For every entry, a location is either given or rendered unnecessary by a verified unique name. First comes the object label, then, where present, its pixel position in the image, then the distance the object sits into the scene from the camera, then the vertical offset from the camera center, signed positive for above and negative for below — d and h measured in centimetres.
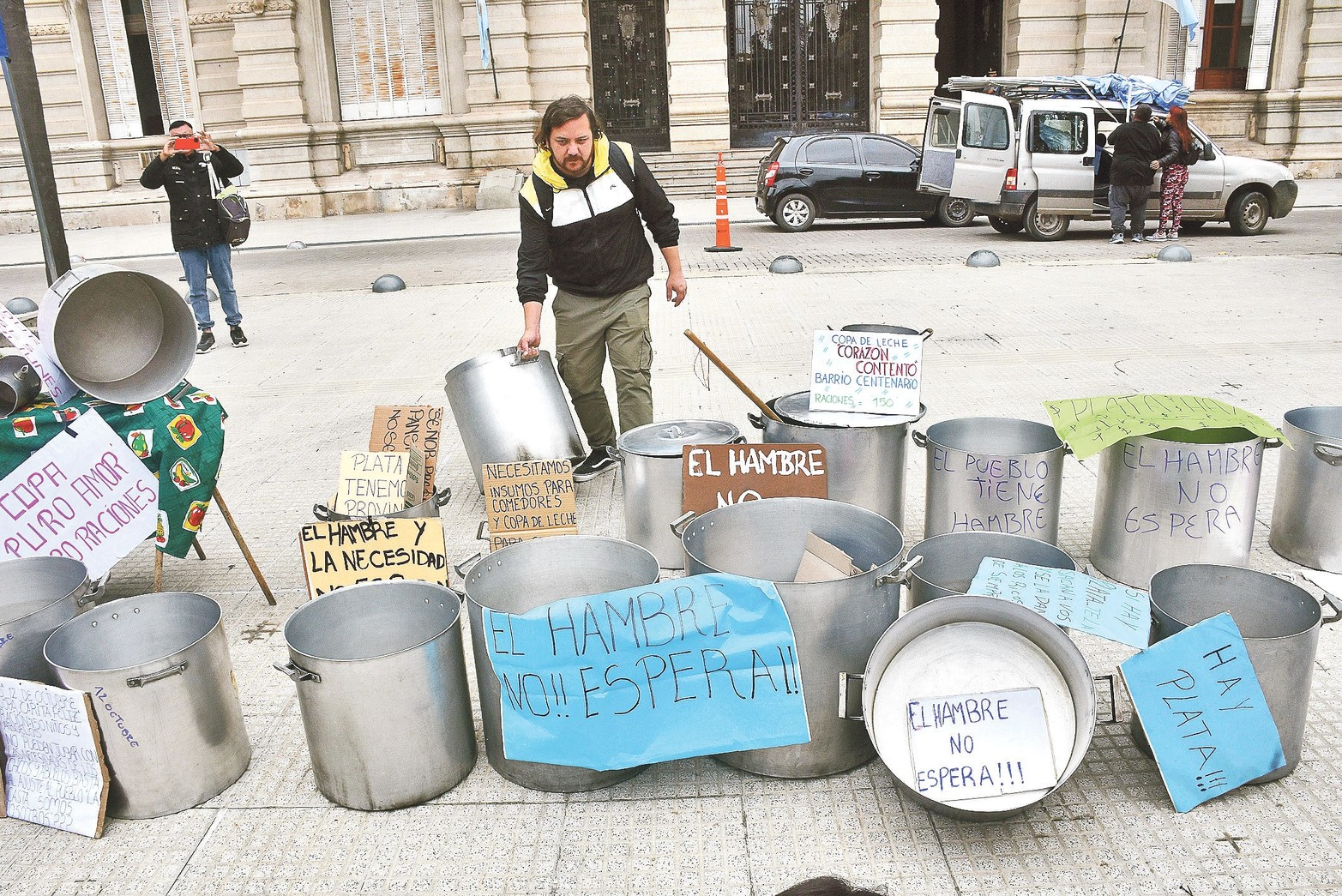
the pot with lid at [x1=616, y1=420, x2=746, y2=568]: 384 -133
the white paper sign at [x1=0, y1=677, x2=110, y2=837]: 248 -149
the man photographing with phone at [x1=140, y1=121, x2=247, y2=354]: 802 -53
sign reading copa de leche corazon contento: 384 -96
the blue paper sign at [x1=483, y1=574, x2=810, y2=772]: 244 -129
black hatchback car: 1534 -103
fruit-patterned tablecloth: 341 -102
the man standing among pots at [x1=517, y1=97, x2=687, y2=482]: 437 -57
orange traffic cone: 1318 -145
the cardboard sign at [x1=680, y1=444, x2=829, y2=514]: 337 -114
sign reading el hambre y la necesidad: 315 -127
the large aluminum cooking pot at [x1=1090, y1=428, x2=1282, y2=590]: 344 -134
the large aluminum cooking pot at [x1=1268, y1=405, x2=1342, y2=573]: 363 -141
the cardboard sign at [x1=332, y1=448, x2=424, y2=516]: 374 -126
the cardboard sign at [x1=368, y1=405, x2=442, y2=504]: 432 -124
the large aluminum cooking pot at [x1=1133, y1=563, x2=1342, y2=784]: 247 -133
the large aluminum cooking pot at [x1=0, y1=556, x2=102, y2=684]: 264 -126
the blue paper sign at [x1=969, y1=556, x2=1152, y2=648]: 258 -125
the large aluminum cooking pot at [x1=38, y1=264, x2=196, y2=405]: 344 -66
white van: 1327 -88
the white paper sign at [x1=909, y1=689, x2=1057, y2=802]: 237 -145
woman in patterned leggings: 1258 -89
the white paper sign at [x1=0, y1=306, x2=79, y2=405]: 342 -69
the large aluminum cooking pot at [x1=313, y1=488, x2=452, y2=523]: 368 -137
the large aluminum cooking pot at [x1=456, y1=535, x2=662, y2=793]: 264 -127
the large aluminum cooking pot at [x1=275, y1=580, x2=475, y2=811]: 246 -139
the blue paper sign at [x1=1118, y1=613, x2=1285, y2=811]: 242 -142
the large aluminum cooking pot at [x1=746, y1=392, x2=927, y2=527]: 372 -120
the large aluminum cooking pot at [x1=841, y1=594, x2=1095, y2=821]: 241 -132
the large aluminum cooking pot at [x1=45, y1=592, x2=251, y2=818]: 247 -137
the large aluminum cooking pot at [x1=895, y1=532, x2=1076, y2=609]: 296 -129
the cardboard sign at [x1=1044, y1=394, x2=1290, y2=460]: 340 -107
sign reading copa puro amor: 325 -113
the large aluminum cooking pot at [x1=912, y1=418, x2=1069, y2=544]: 362 -134
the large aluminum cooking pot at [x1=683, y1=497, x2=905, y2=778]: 251 -124
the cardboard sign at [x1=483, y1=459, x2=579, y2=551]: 382 -137
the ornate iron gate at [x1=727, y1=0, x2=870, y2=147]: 2173 +94
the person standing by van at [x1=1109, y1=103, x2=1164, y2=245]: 1232 -74
